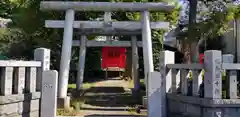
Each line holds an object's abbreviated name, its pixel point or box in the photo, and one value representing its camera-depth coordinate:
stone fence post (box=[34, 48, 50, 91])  7.70
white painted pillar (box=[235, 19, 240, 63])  21.91
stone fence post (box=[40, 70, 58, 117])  7.56
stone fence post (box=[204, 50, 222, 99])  6.38
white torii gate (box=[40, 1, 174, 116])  10.41
